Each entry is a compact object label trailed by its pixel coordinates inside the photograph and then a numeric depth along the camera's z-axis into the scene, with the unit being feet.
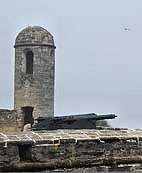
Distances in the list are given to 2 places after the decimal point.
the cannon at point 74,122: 73.05
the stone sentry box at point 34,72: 93.45
